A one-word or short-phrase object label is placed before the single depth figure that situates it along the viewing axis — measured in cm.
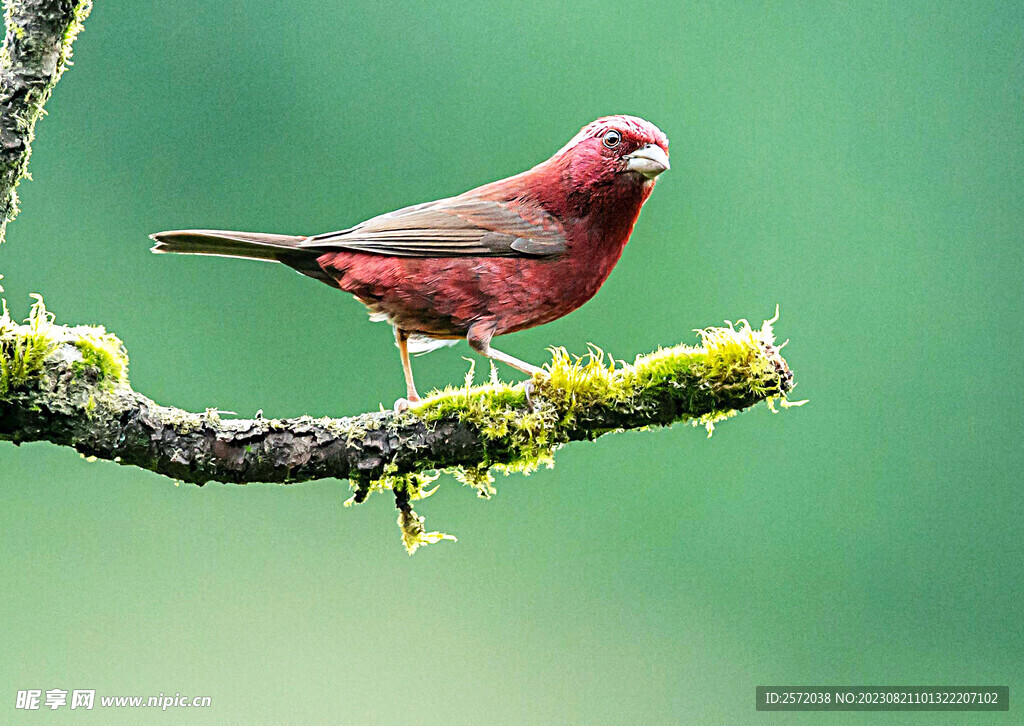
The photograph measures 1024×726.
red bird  718
